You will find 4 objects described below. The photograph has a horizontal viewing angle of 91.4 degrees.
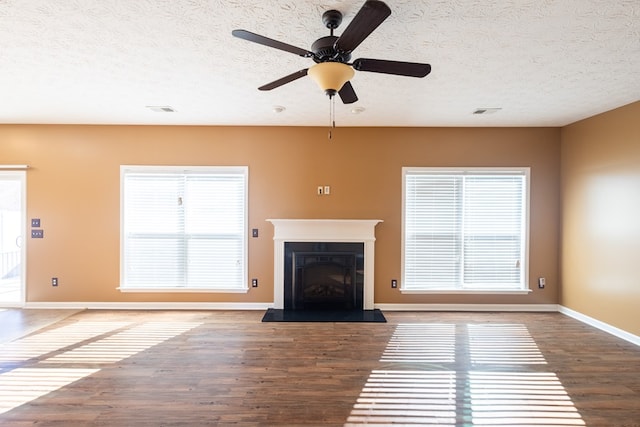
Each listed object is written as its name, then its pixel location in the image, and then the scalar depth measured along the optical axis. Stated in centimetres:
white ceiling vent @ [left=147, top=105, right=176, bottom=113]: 355
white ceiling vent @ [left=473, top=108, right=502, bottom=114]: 360
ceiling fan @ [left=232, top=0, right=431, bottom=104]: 168
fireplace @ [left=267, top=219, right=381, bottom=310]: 429
